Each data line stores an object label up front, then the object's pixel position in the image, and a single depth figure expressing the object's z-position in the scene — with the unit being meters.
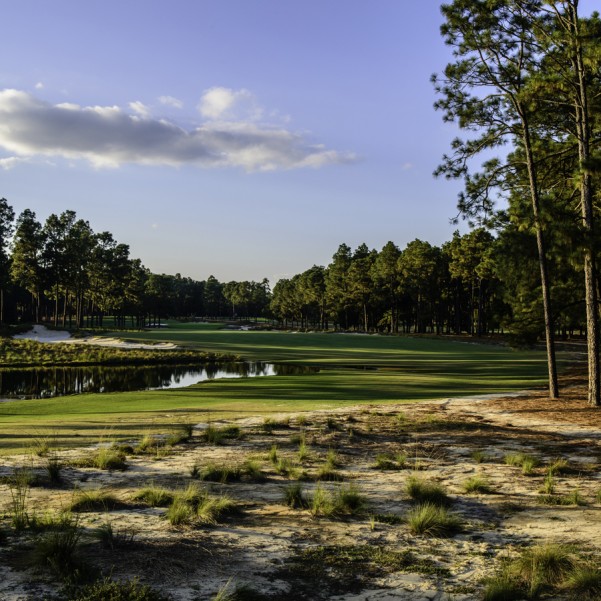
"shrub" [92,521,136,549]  5.55
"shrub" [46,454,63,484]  8.09
